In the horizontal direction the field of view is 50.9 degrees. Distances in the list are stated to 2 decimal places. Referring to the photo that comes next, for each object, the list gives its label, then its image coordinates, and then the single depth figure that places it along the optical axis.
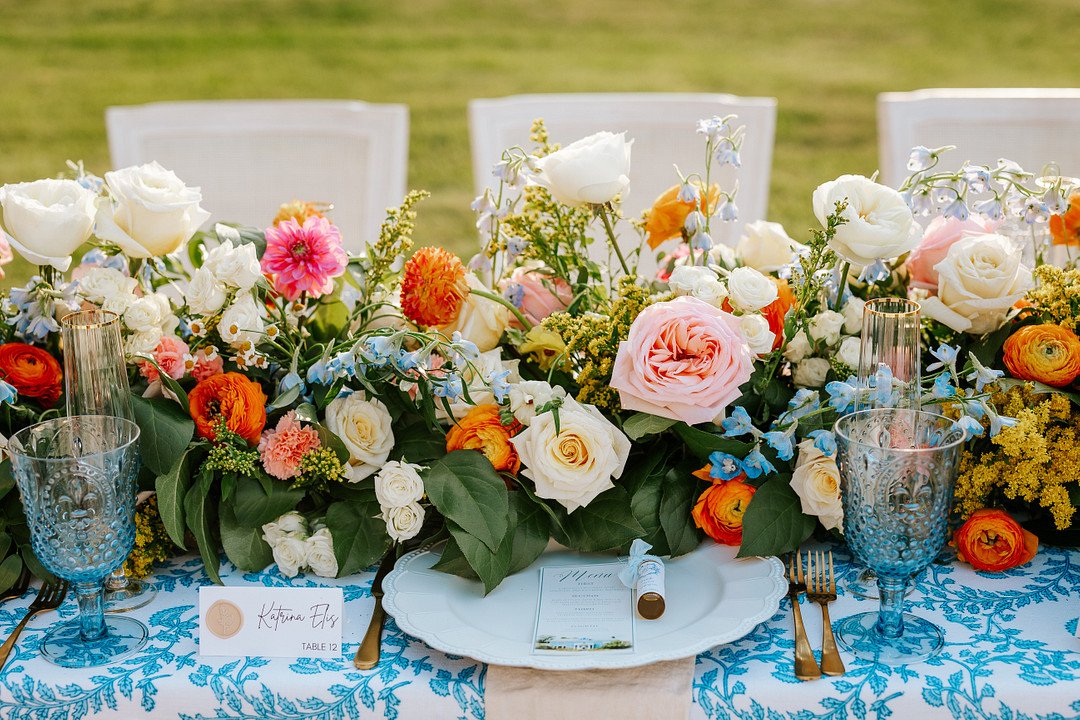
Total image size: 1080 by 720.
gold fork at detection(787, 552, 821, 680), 1.09
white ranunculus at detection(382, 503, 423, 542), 1.26
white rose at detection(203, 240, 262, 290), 1.30
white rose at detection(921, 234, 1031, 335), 1.31
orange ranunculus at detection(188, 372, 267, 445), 1.28
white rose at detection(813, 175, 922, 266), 1.26
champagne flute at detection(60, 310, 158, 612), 1.17
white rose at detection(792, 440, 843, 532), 1.23
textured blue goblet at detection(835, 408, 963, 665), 1.07
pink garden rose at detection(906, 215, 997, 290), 1.41
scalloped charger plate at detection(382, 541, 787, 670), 1.11
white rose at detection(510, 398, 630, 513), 1.22
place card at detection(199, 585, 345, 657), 1.16
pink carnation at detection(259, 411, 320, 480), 1.27
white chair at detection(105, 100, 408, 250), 2.38
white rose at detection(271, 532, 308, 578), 1.29
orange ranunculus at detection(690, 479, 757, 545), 1.26
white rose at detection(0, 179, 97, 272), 1.28
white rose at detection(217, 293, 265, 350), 1.31
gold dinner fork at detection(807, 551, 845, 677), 1.10
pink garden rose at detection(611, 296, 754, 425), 1.20
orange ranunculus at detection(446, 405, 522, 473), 1.26
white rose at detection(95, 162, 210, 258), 1.32
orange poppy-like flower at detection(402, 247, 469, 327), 1.33
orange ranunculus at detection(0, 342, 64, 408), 1.32
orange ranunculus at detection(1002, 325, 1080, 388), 1.24
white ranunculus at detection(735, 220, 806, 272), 1.48
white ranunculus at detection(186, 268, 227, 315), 1.31
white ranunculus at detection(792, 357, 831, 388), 1.33
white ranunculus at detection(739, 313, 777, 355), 1.26
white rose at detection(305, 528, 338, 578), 1.29
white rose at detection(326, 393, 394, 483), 1.29
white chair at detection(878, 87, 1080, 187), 2.29
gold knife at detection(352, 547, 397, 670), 1.13
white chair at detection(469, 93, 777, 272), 2.36
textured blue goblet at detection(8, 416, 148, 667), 1.11
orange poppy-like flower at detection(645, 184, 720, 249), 1.43
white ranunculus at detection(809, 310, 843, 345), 1.33
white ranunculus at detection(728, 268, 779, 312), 1.26
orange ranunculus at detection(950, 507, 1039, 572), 1.26
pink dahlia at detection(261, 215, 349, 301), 1.33
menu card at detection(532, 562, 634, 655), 1.12
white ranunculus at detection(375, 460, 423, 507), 1.26
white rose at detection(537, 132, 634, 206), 1.33
